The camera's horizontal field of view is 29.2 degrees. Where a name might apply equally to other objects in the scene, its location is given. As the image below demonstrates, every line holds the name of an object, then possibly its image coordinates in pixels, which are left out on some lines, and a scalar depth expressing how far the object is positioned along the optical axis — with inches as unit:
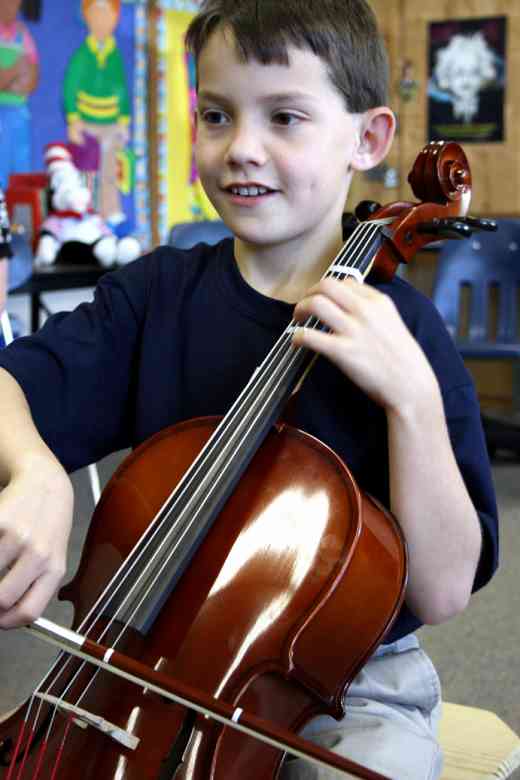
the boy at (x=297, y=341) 27.7
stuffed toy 121.1
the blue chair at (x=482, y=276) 137.6
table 103.7
